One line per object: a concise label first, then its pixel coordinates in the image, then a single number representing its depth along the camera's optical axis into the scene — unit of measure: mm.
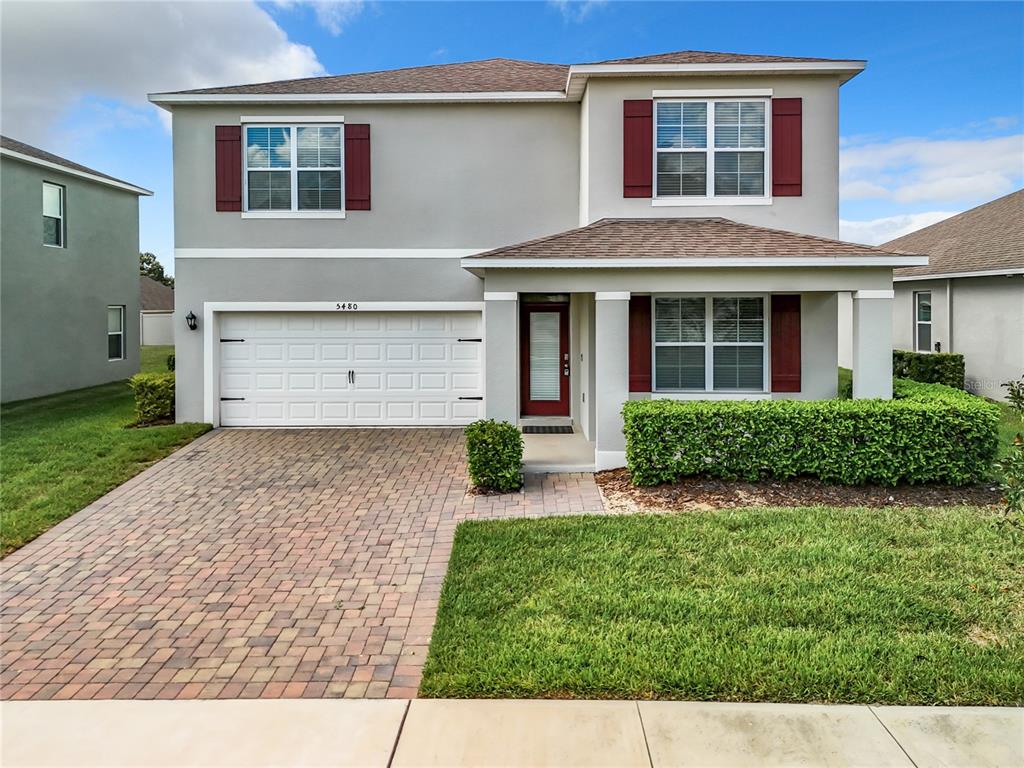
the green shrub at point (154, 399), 14133
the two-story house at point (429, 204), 12227
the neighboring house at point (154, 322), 40406
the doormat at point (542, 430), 13261
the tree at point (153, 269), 64188
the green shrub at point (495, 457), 9336
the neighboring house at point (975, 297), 16281
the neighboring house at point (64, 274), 17188
